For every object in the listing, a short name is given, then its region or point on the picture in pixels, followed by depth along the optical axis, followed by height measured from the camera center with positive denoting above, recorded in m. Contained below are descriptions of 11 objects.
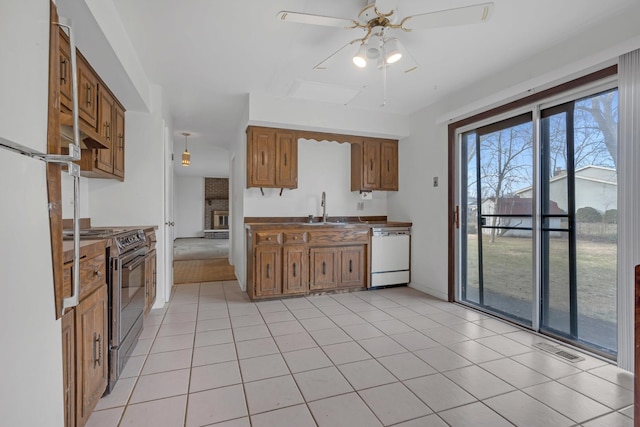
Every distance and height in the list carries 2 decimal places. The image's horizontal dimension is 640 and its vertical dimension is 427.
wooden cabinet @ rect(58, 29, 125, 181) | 1.99 +0.79
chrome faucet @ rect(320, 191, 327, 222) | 4.52 +0.08
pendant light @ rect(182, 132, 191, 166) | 5.63 +1.06
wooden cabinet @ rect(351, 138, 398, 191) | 4.55 +0.73
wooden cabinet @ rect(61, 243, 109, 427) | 1.31 -0.61
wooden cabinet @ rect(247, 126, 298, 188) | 3.92 +0.73
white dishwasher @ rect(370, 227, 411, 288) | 4.26 -0.59
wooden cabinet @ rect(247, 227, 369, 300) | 3.71 -0.60
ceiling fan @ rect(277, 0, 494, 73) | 1.84 +1.22
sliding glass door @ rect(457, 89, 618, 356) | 2.38 -0.06
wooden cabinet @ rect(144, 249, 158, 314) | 2.85 -0.65
